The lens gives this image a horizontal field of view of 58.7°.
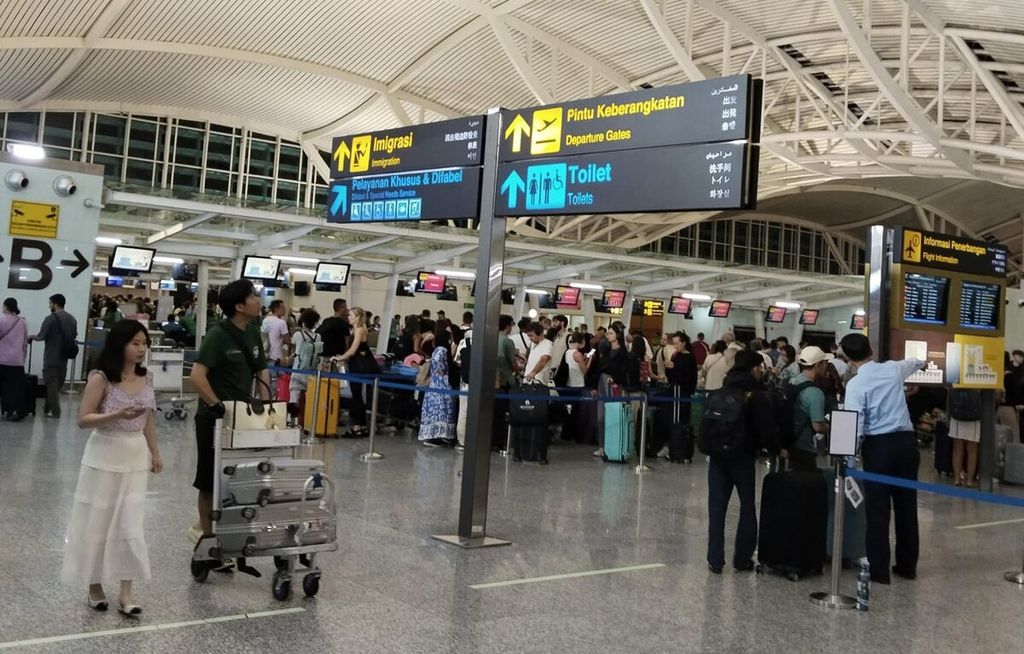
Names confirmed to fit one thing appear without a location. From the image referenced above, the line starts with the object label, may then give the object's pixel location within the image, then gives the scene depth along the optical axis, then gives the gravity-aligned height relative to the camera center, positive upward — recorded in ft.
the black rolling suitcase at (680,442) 38.99 -2.95
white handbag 16.44 -1.31
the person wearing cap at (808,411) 21.52 -0.69
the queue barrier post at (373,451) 33.63 -3.73
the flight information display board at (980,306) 31.99 +3.15
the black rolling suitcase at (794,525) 19.85 -3.18
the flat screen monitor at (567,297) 97.45 +7.31
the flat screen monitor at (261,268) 72.59 +6.12
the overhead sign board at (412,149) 22.66 +5.39
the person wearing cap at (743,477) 19.89 -2.23
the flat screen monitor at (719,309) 108.99 +8.04
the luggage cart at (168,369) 49.57 -1.67
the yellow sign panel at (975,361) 32.65 +1.16
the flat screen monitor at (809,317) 118.42 +8.38
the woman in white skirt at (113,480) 14.19 -2.31
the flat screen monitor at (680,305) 105.70 +7.90
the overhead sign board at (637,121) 18.01 +5.34
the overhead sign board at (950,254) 29.09 +4.64
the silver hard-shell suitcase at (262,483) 15.76 -2.41
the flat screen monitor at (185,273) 81.00 +6.25
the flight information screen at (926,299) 29.30 +2.98
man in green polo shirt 16.94 -0.42
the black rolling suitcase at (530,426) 35.78 -2.47
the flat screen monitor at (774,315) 111.65 +7.85
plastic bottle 17.52 -3.90
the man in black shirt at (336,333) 39.91 +0.73
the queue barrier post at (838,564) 17.76 -3.60
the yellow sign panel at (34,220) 44.78 +5.46
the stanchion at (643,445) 34.80 -2.87
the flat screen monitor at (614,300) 100.17 +7.59
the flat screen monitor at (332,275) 77.71 +6.38
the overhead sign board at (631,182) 17.84 +3.99
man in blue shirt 20.01 -1.38
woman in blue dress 38.73 -2.15
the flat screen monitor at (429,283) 85.61 +6.89
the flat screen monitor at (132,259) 63.72 +5.43
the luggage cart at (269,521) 15.70 -3.08
